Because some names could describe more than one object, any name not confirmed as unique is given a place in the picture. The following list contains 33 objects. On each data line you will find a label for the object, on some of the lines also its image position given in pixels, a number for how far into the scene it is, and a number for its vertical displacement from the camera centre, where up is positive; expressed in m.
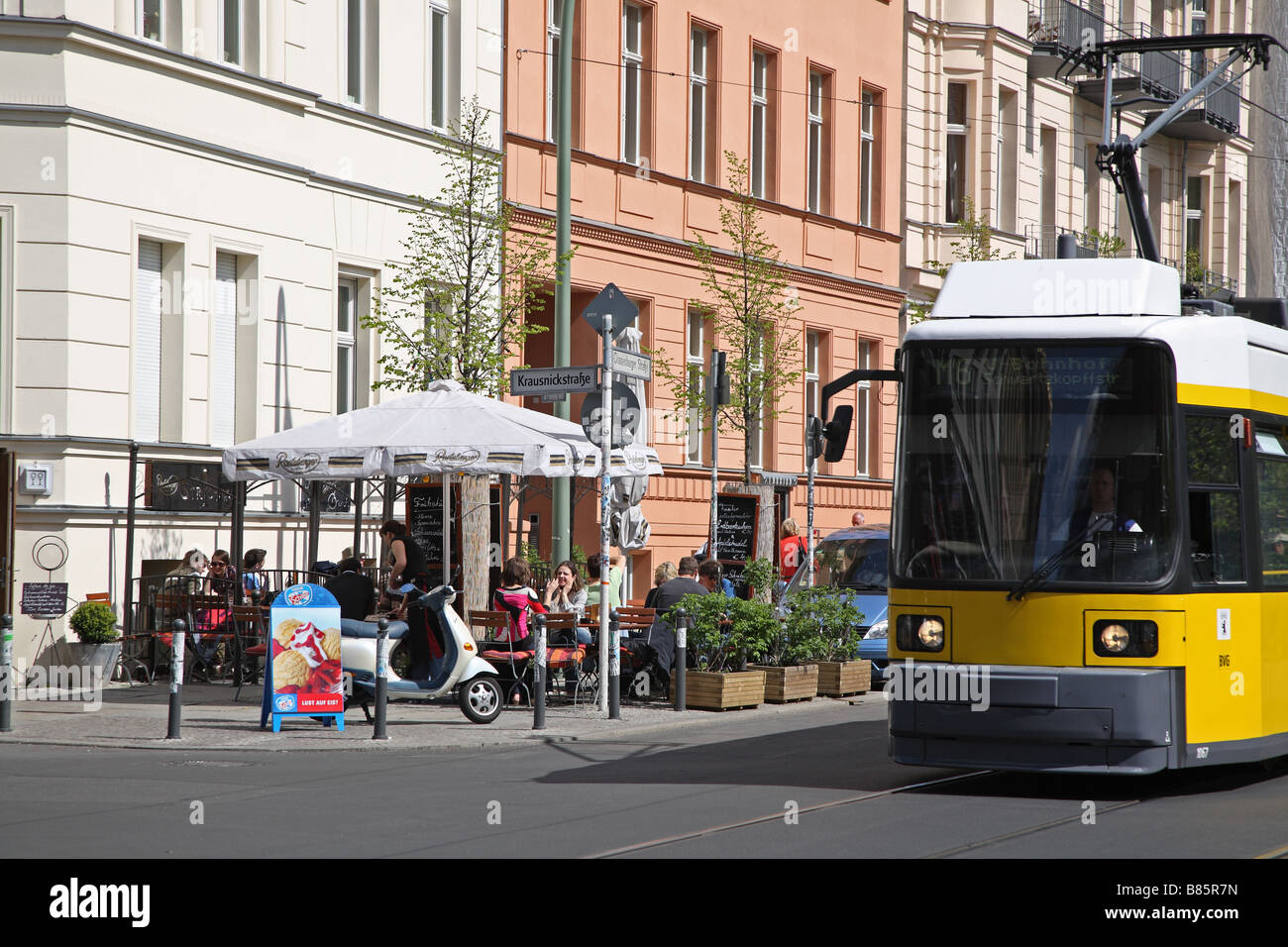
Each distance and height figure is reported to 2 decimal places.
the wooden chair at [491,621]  18.19 -1.09
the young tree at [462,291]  23.30 +2.90
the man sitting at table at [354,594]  16.89 -0.77
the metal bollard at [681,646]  17.91 -1.30
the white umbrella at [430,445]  18.02 +0.65
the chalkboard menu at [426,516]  23.09 -0.06
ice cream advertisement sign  15.91 -1.27
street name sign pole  17.34 +0.92
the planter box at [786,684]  19.39 -1.80
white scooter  16.66 -1.42
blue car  22.14 -0.73
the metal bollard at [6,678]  15.23 -1.42
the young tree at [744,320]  30.39 +3.27
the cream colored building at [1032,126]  39.16 +9.03
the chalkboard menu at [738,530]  26.16 -0.23
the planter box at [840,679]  20.33 -1.81
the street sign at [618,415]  18.06 +0.95
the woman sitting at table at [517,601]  18.02 -0.87
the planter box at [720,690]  18.42 -1.77
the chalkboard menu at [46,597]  19.22 -0.93
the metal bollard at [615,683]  17.17 -1.58
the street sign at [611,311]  17.73 +1.95
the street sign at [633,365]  17.69 +1.43
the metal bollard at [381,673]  15.38 -1.36
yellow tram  11.16 -0.13
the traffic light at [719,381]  22.19 +1.59
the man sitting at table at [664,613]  19.06 -1.05
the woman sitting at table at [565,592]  20.00 -0.87
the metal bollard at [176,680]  14.94 -1.39
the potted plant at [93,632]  19.44 -1.31
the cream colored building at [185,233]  20.00 +3.31
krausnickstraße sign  17.53 +1.26
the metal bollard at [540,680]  16.41 -1.50
